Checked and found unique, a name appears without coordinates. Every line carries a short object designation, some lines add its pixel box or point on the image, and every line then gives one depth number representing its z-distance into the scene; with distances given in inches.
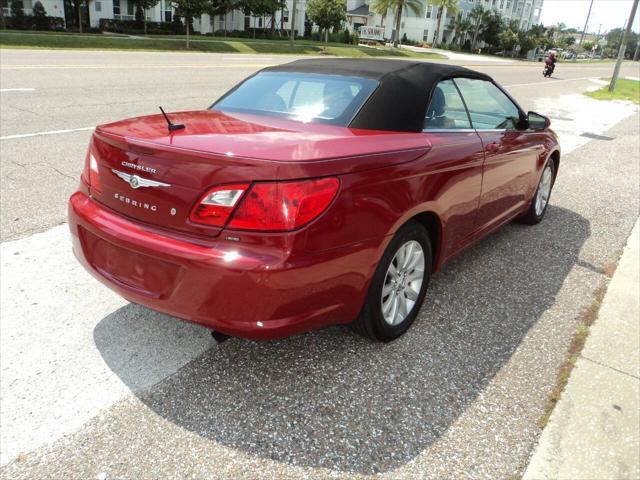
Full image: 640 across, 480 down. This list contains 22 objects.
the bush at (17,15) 1412.4
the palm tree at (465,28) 3006.9
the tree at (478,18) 3002.0
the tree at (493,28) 2994.6
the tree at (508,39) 2881.4
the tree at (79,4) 1461.9
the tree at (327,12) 1738.4
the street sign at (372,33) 2430.1
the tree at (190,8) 1305.4
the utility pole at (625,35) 809.5
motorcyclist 1232.0
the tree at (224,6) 1646.2
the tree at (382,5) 2180.1
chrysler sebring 90.4
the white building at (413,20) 2979.8
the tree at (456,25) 3031.5
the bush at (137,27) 1633.9
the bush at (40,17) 1453.0
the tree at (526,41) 2962.6
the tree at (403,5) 2095.8
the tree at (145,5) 1567.4
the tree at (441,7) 2622.0
